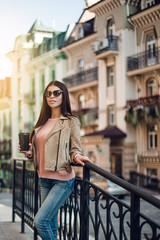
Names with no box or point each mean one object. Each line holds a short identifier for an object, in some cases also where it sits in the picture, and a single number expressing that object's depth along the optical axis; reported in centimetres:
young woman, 388
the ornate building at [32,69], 3957
